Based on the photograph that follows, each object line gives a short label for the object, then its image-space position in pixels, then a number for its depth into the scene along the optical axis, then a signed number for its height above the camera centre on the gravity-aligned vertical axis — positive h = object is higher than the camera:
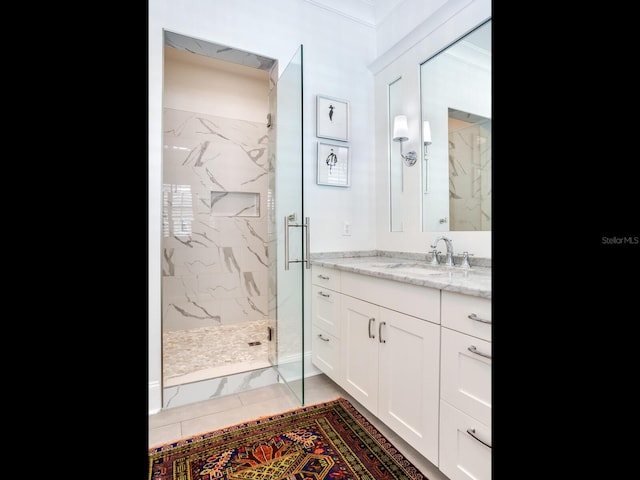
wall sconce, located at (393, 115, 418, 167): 2.08 +0.72
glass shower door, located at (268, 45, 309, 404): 1.72 +0.06
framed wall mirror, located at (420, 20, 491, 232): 1.66 +0.61
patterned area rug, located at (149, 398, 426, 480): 1.25 -0.93
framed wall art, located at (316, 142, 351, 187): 2.22 +0.55
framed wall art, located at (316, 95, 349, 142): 2.21 +0.88
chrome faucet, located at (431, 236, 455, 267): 1.72 -0.07
